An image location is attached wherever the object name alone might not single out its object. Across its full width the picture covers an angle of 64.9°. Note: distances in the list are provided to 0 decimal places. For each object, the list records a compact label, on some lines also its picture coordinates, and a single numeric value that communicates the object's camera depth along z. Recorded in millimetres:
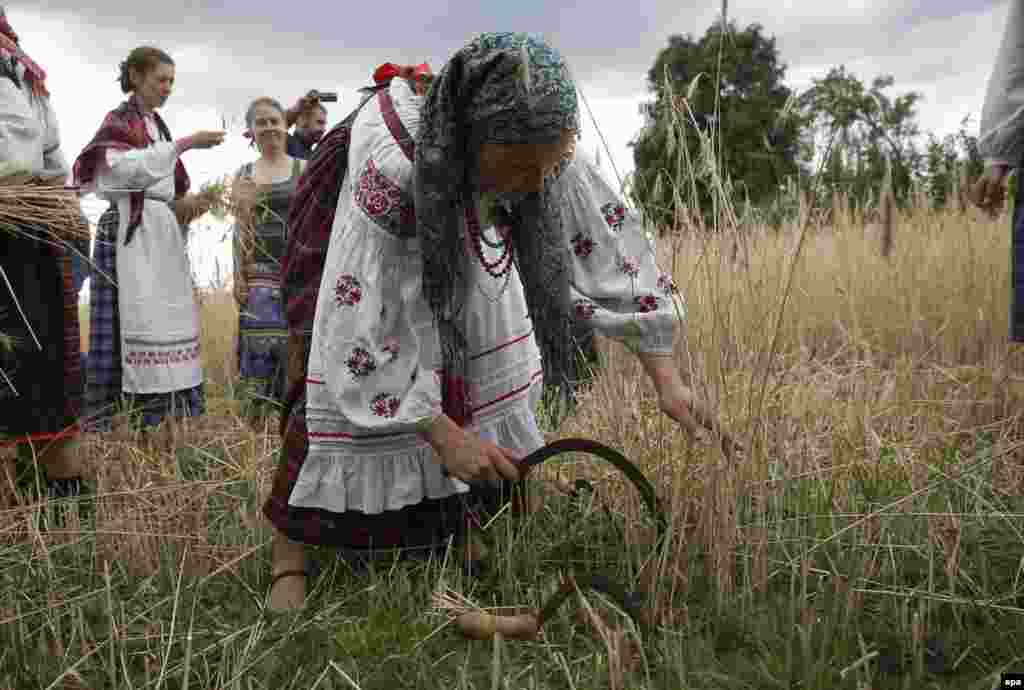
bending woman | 1328
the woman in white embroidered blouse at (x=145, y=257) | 3059
